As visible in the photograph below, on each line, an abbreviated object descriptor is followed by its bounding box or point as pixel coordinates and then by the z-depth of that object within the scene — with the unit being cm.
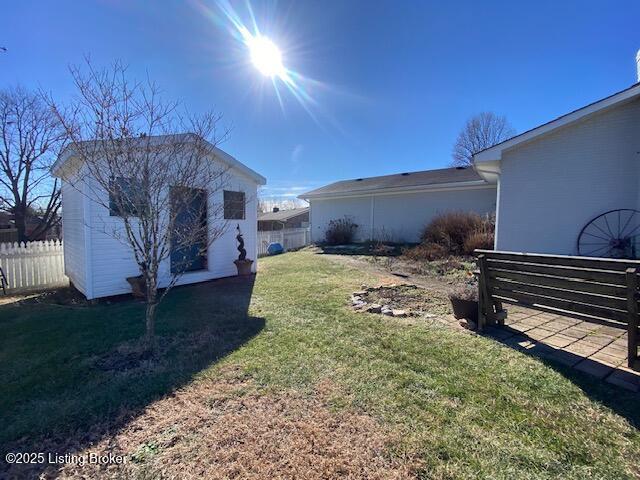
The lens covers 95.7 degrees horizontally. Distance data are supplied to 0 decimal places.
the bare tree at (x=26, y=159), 1252
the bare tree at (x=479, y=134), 2702
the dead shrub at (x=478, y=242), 952
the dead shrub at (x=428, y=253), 1009
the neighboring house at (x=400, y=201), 1377
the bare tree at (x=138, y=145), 362
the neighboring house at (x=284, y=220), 3078
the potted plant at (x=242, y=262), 853
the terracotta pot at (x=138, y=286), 652
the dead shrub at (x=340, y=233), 1647
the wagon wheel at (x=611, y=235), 614
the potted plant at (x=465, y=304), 421
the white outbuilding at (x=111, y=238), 624
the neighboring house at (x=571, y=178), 615
